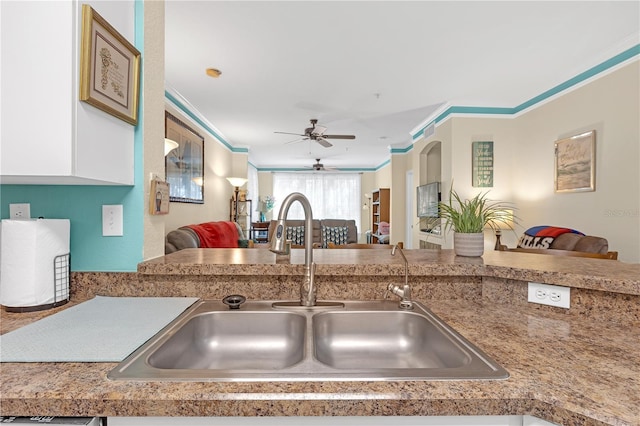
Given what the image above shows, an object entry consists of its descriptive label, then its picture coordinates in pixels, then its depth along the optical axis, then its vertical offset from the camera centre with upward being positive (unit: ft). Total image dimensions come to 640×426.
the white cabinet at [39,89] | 2.79 +1.04
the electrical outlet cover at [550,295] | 3.27 -0.84
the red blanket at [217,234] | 12.84 -1.07
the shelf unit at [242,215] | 21.38 -0.32
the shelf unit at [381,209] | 25.50 +0.22
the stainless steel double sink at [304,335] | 3.09 -1.28
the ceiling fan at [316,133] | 15.83 +3.86
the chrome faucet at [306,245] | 3.47 -0.37
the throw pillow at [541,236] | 10.59 -0.78
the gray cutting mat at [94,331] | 2.32 -1.04
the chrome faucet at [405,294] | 3.47 -0.89
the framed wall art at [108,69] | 2.93 +1.44
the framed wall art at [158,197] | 4.08 +0.16
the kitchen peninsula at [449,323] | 1.87 -1.03
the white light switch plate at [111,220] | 3.92 -0.13
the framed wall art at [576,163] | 10.25 +1.71
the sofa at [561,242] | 8.81 -0.89
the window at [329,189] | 31.94 +2.20
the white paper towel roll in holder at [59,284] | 3.35 -0.82
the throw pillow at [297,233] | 20.35 -1.41
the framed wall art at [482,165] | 14.37 +2.12
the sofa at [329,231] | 20.61 -1.34
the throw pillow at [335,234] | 22.22 -1.59
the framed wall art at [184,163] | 12.46 +1.98
